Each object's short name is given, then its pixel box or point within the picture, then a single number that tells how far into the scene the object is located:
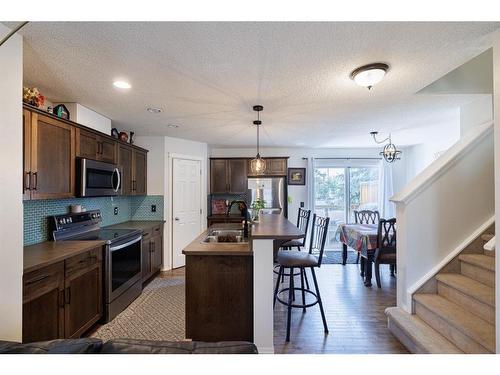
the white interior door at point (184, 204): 4.35
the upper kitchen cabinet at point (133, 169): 3.51
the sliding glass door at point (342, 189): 5.75
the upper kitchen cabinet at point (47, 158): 1.93
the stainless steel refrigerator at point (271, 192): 5.05
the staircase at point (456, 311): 1.74
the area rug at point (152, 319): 2.38
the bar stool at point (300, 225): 3.21
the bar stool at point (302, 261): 2.32
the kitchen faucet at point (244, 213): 2.63
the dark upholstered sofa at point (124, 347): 0.89
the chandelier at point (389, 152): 4.14
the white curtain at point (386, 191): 5.61
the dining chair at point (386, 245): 3.31
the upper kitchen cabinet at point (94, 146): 2.57
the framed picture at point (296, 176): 5.73
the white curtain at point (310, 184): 5.61
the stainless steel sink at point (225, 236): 2.70
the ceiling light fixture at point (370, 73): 1.78
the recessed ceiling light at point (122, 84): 2.13
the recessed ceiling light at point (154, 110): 2.82
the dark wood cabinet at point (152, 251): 3.48
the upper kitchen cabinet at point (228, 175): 5.25
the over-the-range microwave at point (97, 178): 2.52
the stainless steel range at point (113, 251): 2.52
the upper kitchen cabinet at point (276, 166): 5.24
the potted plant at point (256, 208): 2.78
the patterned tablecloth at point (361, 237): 3.46
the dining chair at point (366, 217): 4.87
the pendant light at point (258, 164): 3.21
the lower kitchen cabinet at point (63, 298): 1.66
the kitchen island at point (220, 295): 2.05
